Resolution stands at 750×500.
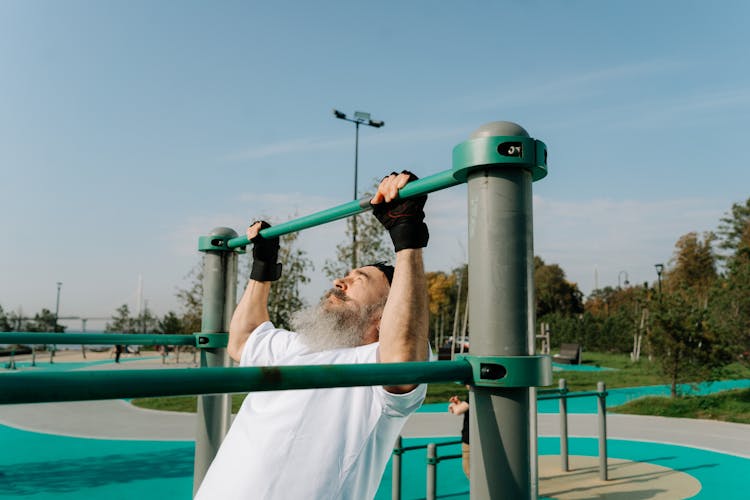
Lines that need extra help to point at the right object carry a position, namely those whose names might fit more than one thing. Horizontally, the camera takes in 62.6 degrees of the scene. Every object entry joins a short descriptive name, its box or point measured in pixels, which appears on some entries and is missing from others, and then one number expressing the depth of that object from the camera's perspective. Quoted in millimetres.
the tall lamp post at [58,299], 41078
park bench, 24969
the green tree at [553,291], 51406
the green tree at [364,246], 16422
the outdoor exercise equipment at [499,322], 1050
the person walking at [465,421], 5488
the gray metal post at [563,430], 7496
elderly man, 1577
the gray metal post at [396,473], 5309
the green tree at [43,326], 28505
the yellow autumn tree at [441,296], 38031
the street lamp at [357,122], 17766
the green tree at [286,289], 15641
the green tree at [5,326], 28456
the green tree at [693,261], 37156
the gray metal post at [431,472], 4926
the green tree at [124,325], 34869
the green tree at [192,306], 20452
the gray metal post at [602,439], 7293
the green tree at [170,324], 23770
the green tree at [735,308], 13680
